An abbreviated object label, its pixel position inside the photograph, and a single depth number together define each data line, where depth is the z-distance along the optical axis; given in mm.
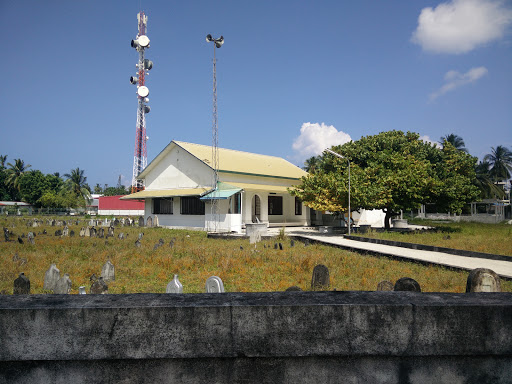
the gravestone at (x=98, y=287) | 6508
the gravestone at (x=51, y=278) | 7477
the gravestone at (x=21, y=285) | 6457
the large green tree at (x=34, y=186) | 66938
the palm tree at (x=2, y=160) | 73275
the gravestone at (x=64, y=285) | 7199
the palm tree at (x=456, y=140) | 53756
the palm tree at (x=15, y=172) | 69500
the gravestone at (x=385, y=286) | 5727
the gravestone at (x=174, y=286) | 5770
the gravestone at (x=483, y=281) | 4875
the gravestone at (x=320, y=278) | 7367
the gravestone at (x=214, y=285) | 5371
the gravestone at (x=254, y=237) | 17266
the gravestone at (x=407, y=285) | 4820
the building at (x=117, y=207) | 61219
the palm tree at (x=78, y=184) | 70438
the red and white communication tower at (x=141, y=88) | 53156
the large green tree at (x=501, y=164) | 52500
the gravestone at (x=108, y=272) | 8586
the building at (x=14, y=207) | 53781
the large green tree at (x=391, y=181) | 21016
